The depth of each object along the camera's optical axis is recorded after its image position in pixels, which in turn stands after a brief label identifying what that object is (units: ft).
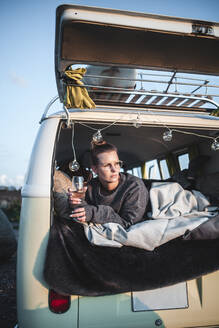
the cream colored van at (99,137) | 6.07
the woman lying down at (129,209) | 6.68
